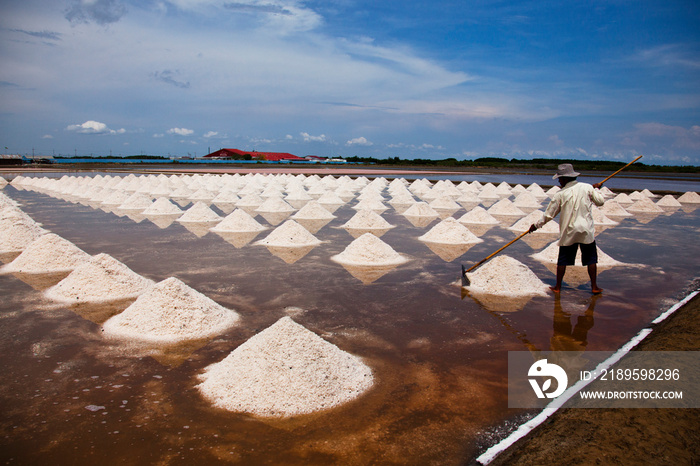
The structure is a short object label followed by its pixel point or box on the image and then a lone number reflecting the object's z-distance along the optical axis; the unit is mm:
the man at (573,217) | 4508
